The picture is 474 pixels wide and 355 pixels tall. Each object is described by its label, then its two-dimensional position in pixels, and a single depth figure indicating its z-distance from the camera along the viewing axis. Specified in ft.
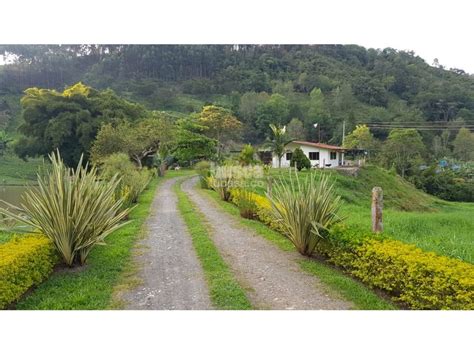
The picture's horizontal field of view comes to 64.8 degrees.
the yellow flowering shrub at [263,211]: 24.81
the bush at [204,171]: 50.42
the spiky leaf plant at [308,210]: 17.11
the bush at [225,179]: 38.64
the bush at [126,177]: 31.73
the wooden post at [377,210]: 16.40
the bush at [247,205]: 29.14
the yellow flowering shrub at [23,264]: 11.72
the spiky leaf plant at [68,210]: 14.82
